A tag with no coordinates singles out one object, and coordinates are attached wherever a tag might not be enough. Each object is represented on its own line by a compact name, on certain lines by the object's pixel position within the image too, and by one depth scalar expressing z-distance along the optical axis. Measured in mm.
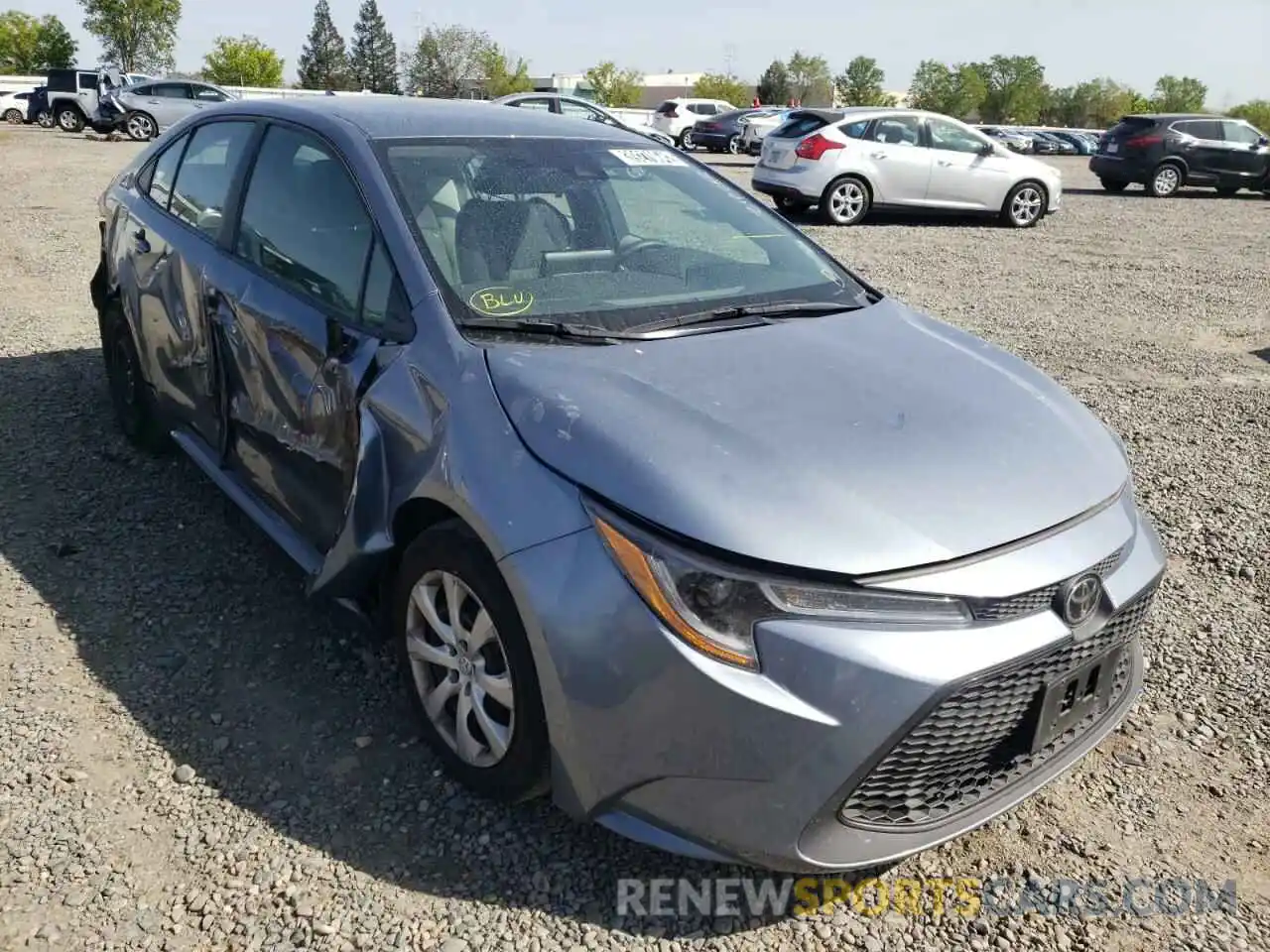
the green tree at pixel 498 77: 79750
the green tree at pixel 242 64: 79000
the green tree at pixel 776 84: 89438
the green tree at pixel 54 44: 67562
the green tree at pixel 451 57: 79938
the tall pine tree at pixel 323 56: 88125
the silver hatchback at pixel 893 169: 13172
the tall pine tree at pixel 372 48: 91250
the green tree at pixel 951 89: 91250
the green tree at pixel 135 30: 63938
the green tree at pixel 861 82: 98694
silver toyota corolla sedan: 2014
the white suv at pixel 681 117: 31688
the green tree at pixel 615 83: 86812
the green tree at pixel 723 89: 89438
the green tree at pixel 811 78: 93500
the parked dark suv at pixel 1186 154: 19078
